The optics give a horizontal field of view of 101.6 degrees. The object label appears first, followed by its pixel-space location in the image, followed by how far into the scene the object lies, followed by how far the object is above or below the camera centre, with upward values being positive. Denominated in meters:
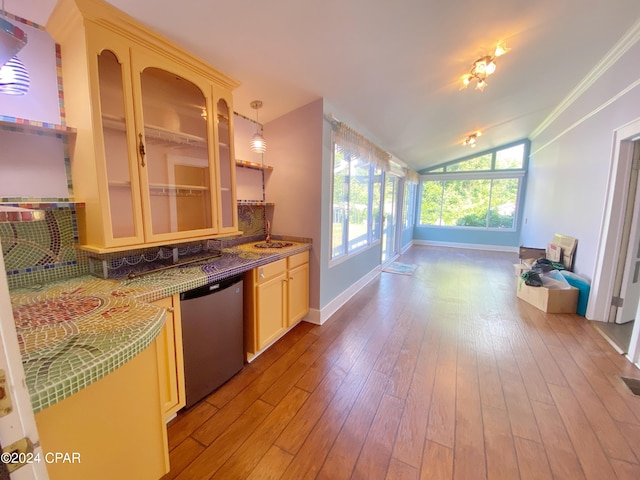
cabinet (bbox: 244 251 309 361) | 2.10 -0.82
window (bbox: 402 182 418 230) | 6.59 +0.09
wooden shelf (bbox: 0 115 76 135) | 1.18 +0.37
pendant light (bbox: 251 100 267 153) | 2.28 +0.57
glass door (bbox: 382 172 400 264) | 5.49 -0.20
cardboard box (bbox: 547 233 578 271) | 3.48 -0.50
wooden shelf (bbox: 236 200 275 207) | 2.43 +0.03
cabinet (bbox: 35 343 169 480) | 0.74 -0.72
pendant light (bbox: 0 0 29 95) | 0.88 +0.54
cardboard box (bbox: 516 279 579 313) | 3.08 -1.04
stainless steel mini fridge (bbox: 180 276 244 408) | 1.59 -0.85
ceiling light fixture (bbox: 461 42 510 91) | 2.26 +1.32
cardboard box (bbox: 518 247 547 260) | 4.41 -0.71
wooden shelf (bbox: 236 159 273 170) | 2.33 +0.39
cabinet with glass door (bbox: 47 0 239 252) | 1.30 +0.45
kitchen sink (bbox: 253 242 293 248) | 2.57 -0.38
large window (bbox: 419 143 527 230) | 6.82 +0.54
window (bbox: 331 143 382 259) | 3.06 +0.09
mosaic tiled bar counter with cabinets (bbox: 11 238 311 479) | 0.72 -0.48
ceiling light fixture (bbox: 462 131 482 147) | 5.09 +1.45
